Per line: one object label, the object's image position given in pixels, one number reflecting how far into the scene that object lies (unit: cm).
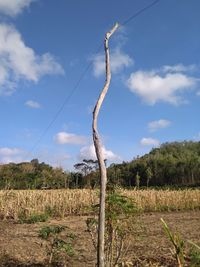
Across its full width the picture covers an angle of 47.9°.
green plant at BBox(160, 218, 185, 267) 181
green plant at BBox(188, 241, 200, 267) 238
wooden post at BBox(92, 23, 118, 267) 267
